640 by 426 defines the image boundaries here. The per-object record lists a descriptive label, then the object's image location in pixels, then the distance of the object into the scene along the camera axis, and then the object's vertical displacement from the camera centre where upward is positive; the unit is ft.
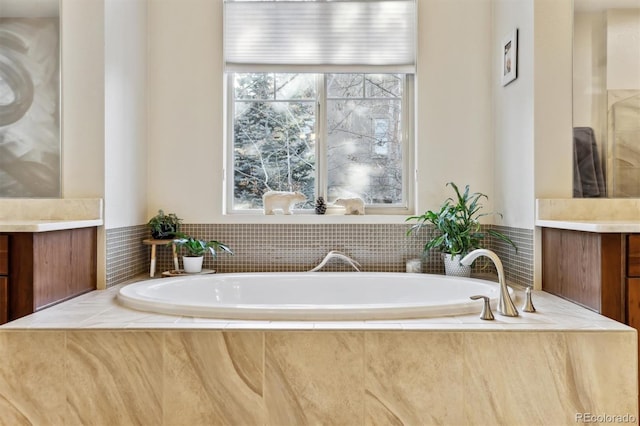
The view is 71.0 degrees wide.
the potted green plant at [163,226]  8.23 -0.24
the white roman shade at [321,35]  8.82 +3.52
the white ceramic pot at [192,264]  8.05 -0.91
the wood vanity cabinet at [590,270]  5.39 -0.72
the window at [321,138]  9.16 +1.56
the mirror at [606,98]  7.07 +1.86
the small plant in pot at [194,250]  8.03 -0.67
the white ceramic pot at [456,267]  7.99 -0.95
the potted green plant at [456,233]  7.93 -0.33
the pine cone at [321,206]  8.90 +0.15
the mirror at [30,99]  7.07 +1.80
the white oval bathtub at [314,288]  7.06 -1.24
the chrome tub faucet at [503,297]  5.21 -0.98
